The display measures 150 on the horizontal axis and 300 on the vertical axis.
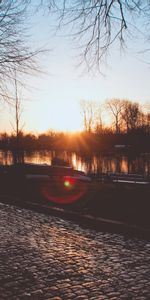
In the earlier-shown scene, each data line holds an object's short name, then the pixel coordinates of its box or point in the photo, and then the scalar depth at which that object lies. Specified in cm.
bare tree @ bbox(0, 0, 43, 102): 1076
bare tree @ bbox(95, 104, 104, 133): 9206
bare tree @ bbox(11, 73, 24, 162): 3059
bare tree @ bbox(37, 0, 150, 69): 667
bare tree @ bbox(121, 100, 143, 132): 8888
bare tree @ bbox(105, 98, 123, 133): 8858
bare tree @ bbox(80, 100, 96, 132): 9176
